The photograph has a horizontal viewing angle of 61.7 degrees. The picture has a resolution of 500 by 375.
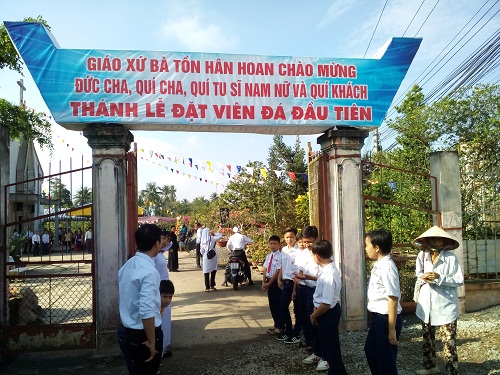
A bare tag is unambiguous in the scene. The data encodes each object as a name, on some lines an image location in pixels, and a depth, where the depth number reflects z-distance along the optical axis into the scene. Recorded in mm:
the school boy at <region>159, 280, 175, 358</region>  3902
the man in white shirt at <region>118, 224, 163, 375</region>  2887
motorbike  9594
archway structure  5273
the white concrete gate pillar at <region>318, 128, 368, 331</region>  5793
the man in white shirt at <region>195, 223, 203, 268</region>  11471
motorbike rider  9828
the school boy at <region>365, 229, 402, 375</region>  3447
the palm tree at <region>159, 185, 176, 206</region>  67194
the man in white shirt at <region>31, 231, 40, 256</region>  17648
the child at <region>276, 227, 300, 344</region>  5535
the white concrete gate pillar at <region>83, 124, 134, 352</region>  5242
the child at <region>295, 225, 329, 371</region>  4723
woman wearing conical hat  3984
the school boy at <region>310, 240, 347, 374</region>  3945
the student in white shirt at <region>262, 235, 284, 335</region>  5883
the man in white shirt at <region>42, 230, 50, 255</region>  18225
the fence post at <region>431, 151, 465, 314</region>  6141
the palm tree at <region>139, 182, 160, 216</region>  62875
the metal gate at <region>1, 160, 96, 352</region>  5195
